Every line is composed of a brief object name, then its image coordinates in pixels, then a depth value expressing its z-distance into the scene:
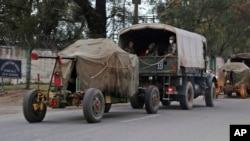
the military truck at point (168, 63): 18.45
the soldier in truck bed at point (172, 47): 18.39
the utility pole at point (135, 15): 27.88
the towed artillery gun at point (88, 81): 13.55
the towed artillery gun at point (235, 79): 29.23
